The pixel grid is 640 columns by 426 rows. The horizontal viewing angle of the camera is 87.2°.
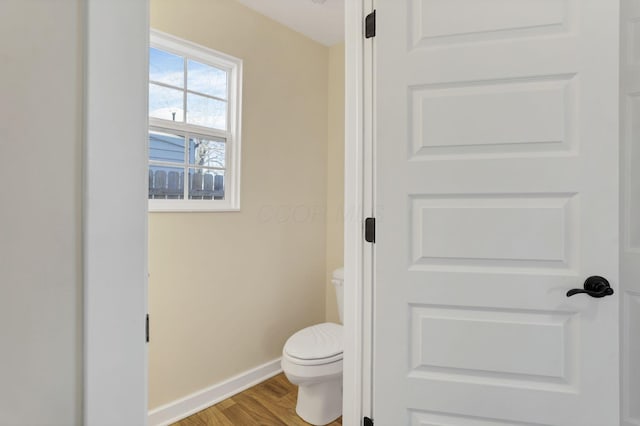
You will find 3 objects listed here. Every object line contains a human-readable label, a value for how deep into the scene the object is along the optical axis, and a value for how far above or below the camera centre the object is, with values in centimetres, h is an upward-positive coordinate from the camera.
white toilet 175 -84
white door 104 +1
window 186 +51
